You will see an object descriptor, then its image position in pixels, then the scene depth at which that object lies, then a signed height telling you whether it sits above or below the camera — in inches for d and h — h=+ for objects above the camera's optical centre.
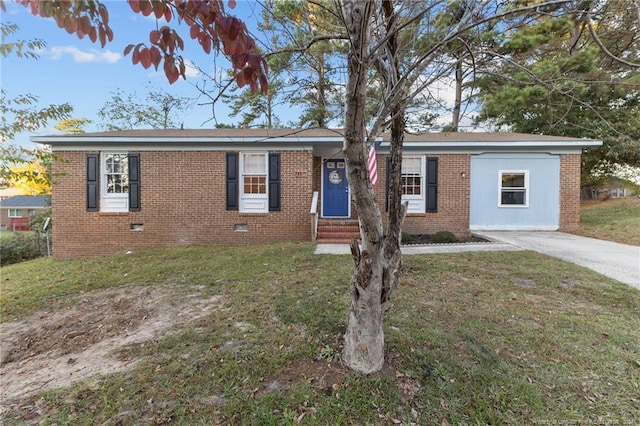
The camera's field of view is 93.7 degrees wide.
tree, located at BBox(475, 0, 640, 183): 406.3 +189.3
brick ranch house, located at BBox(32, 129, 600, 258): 354.0 +26.7
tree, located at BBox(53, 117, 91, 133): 690.8 +191.5
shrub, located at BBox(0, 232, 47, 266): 434.3 -62.2
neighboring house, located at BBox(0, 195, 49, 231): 1497.3 -7.3
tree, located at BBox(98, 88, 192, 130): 706.2 +228.9
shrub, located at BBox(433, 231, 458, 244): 350.6 -33.7
